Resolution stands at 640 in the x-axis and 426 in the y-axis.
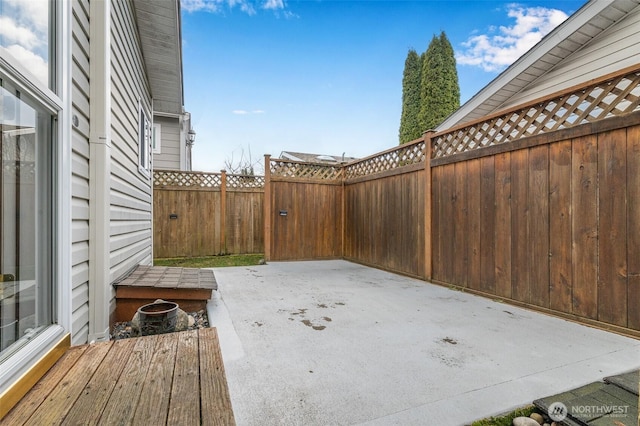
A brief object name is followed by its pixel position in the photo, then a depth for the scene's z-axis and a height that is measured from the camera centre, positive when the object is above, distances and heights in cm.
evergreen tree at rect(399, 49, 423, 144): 1133 +445
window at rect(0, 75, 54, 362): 116 -2
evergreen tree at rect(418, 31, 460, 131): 1009 +431
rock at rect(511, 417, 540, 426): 144 -100
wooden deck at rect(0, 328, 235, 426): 101 -68
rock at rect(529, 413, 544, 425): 151 -102
